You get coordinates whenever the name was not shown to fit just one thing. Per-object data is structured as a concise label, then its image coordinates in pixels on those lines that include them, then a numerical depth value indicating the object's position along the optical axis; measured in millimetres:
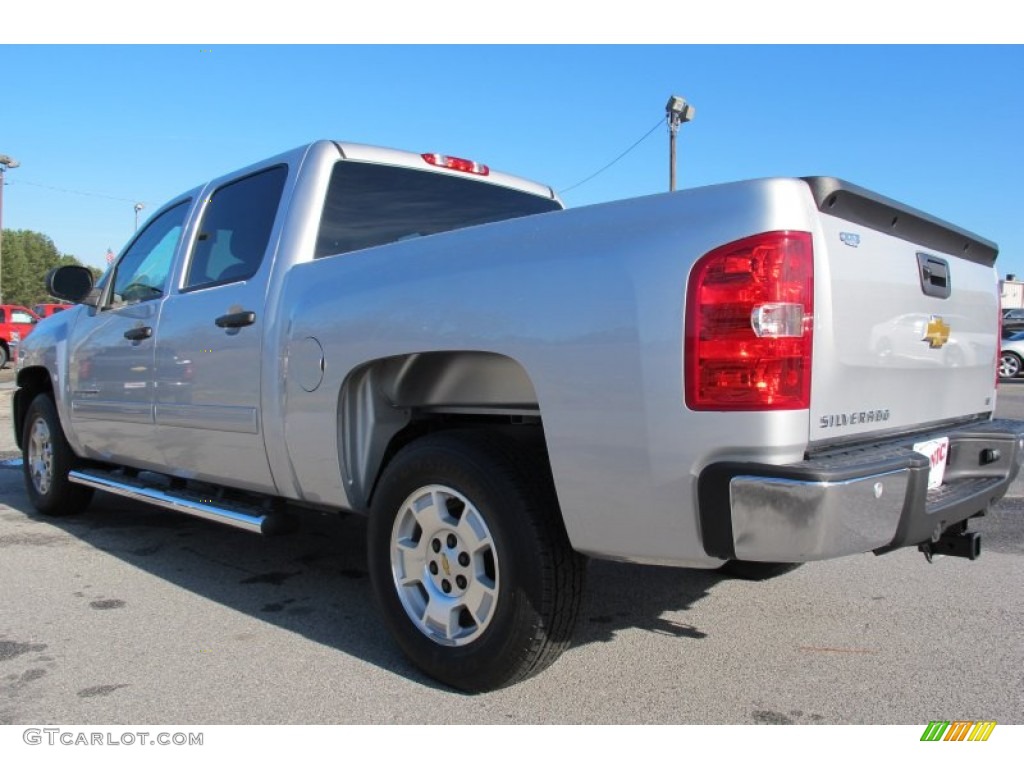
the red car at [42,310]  22075
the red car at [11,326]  26297
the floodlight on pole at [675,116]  18734
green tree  76375
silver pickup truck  2207
